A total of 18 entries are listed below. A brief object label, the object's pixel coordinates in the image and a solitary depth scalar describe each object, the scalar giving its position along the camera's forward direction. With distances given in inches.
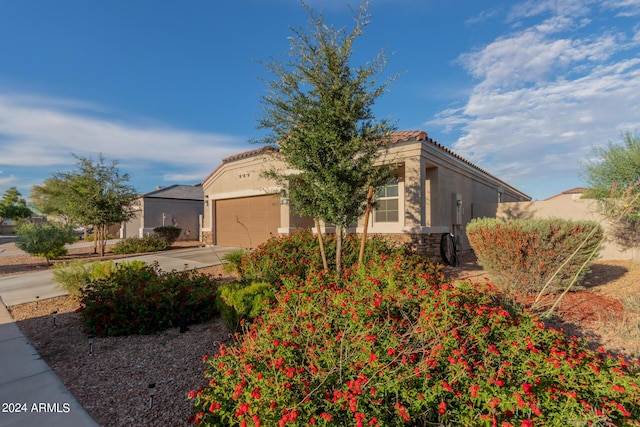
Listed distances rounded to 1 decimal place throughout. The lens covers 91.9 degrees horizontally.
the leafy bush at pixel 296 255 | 277.0
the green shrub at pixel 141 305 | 199.3
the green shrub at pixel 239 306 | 181.8
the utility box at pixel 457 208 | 471.5
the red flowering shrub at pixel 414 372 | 84.7
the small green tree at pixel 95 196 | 559.8
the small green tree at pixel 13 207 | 1766.7
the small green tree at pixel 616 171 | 356.2
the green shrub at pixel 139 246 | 620.1
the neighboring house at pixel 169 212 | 895.7
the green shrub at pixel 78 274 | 272.7
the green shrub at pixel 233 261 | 329.1
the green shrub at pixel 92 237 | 949.9
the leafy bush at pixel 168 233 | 735.9
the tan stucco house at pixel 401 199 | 386.9
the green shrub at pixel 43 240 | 517.3
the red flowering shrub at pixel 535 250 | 228.4
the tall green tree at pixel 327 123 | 255.8
